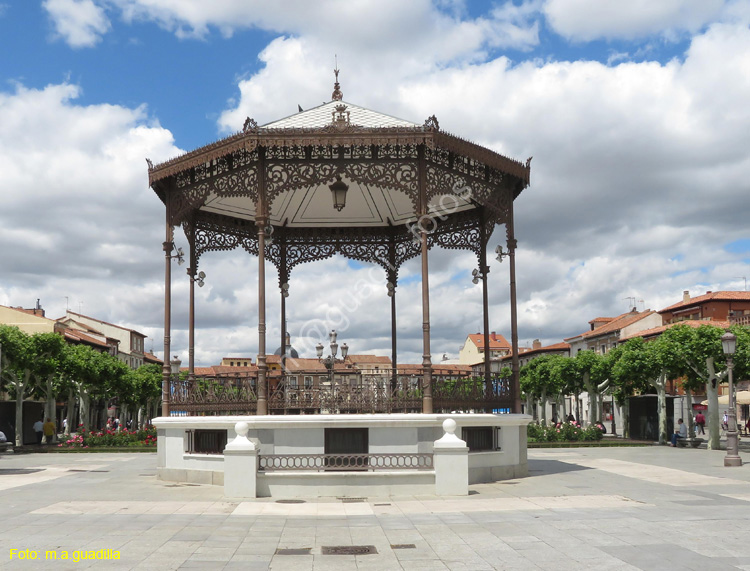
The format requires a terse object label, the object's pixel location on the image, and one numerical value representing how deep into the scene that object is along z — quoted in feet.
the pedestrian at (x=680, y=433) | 110.22
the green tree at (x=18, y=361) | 112.06
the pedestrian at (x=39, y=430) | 127.75
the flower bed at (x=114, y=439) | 106.52
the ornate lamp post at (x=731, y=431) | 72.59
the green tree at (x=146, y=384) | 193.40
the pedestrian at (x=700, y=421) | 155.02
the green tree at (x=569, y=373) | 150.41
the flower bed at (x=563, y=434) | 110.22
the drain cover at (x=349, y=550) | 30.38
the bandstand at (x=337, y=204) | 52.39
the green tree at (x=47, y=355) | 117.60
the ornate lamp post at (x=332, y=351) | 64.75
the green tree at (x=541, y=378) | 161.89
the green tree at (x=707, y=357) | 99.40
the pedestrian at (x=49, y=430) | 124.52
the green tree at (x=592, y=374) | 140.67
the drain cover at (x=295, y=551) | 30.35
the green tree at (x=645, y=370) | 111.96
